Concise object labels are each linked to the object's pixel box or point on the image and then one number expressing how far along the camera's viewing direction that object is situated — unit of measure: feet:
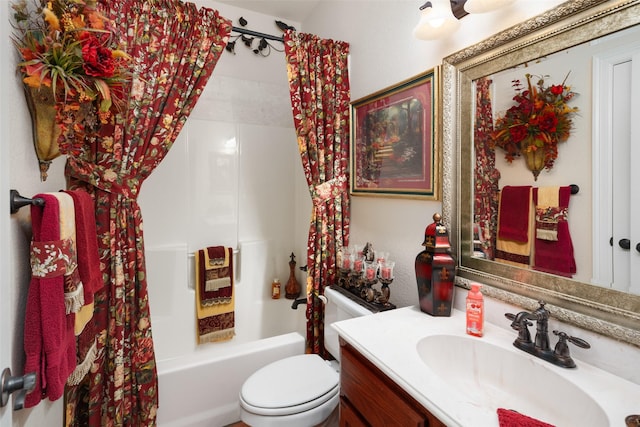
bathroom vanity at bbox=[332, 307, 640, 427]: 2.42
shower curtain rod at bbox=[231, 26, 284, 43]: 5.98
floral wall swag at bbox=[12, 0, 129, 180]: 3.07
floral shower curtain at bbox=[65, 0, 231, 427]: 4.76
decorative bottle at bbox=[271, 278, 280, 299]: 8.59
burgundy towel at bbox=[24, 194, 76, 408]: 2.86
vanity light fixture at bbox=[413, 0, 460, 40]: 4.03
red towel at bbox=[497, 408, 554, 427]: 2.12
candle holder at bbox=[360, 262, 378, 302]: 5.12
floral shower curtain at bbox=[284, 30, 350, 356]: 6.08
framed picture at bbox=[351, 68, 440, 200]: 4.70
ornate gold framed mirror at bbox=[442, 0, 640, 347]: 2.74
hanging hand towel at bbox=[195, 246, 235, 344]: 7.54
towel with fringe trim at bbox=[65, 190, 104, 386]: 3.62
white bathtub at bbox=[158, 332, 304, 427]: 5.46
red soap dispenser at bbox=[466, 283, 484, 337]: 3.47
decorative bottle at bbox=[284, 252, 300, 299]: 8.73
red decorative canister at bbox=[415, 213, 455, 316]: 4.02
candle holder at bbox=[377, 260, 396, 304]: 5.02
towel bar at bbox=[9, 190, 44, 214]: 2.69
